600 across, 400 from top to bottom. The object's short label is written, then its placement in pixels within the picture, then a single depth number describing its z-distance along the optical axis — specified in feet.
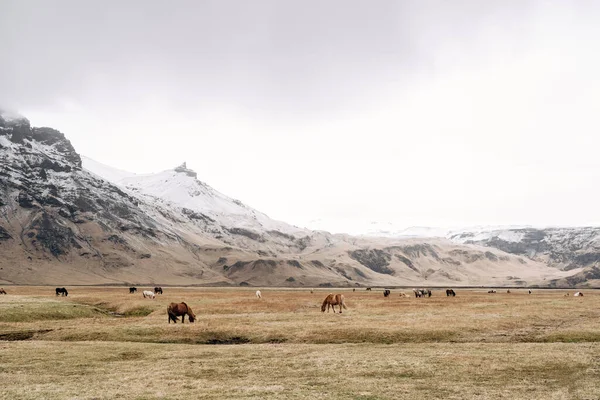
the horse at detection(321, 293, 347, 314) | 185.36
